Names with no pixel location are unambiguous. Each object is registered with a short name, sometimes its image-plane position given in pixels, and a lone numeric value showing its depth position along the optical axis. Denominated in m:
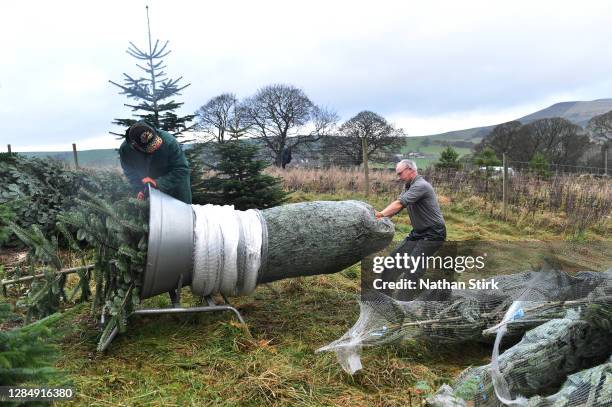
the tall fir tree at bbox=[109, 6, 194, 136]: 7.50
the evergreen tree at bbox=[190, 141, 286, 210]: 7.80
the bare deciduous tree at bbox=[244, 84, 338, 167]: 35.84
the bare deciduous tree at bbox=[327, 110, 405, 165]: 34.06
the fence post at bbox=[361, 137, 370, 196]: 14.97
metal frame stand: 3.85
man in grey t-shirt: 4.84
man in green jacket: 4.37
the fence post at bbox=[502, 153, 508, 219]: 11.66
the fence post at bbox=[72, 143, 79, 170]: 13.00
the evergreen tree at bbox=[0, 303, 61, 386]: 1.72
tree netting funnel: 3.72
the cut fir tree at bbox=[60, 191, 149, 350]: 3.60
